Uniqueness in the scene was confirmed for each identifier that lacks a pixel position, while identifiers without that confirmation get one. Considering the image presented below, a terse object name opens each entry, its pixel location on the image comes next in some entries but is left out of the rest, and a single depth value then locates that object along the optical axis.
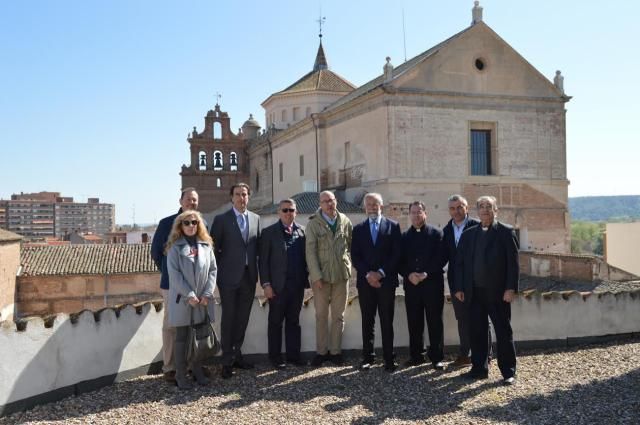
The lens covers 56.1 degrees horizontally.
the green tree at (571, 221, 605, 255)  96.94
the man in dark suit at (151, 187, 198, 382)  6.62
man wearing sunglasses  7.20
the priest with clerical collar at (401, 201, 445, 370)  7.40
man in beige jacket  7.24
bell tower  39.44
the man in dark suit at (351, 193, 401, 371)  7.30
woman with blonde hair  6.31
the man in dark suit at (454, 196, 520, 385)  6.79
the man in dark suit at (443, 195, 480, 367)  7.48
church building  21.48
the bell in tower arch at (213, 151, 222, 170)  40.05
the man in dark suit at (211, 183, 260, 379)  6.98
